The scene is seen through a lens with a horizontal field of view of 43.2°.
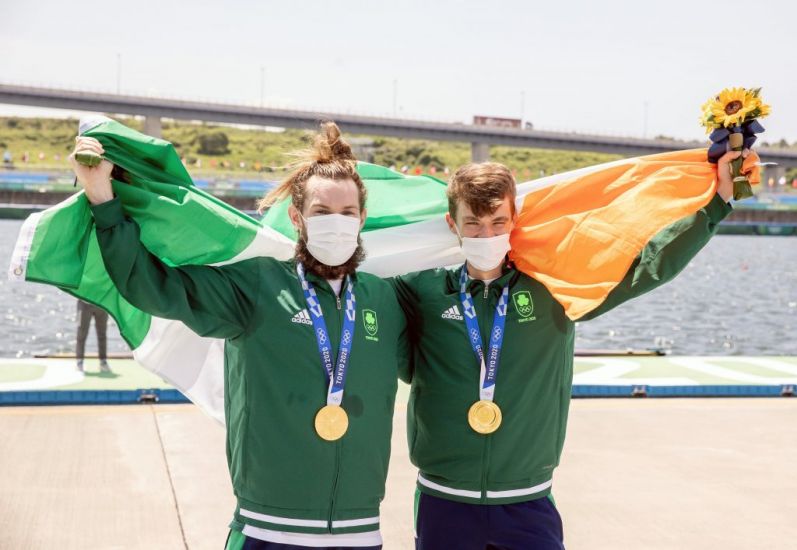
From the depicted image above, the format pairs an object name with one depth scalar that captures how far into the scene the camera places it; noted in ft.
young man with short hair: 11.57
